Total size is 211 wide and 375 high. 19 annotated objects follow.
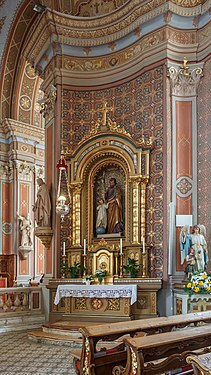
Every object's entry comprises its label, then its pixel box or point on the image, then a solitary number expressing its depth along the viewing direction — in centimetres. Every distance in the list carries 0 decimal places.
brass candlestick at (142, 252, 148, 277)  1039
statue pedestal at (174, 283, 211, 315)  886
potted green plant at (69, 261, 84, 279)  1108
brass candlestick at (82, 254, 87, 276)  1119
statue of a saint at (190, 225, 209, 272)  952
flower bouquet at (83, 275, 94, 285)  1042
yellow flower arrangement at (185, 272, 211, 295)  878
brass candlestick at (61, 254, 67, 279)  1129
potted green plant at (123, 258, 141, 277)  1039
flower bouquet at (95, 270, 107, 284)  1048
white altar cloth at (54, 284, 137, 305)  977
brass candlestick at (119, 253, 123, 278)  1070
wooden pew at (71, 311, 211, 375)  505
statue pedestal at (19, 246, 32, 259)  1627
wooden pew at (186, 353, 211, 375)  304
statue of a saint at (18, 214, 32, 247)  1639
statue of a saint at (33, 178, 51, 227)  1162
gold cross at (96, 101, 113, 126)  1138
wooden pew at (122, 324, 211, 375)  435
